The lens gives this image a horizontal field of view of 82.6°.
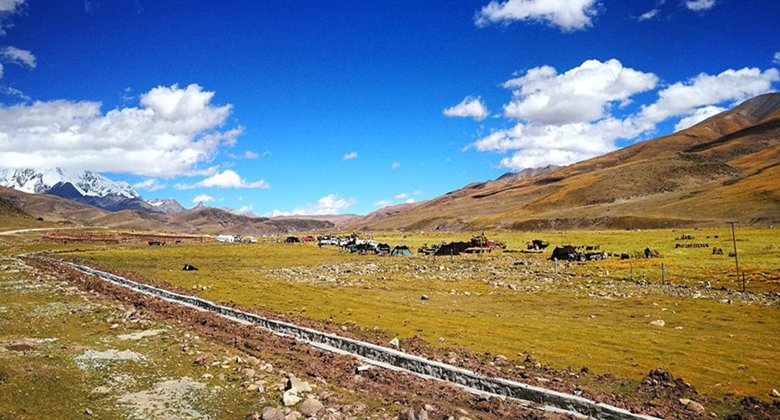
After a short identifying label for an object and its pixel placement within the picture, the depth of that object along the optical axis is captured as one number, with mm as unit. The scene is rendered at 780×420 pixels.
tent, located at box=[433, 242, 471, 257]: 68500
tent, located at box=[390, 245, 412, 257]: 70631
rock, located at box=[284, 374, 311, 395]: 11820
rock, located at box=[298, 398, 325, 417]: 10648
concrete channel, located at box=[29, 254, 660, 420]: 11241
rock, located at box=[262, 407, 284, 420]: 10039
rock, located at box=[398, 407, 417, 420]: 10180
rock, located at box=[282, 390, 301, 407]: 11047
